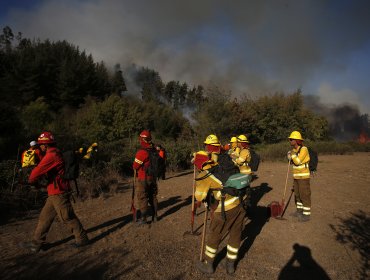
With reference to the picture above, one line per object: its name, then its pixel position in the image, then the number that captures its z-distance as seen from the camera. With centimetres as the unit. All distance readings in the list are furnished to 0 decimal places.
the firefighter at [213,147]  539
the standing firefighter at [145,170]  732
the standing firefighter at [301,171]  807
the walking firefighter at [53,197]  568
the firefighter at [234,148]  892
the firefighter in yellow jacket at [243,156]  793
